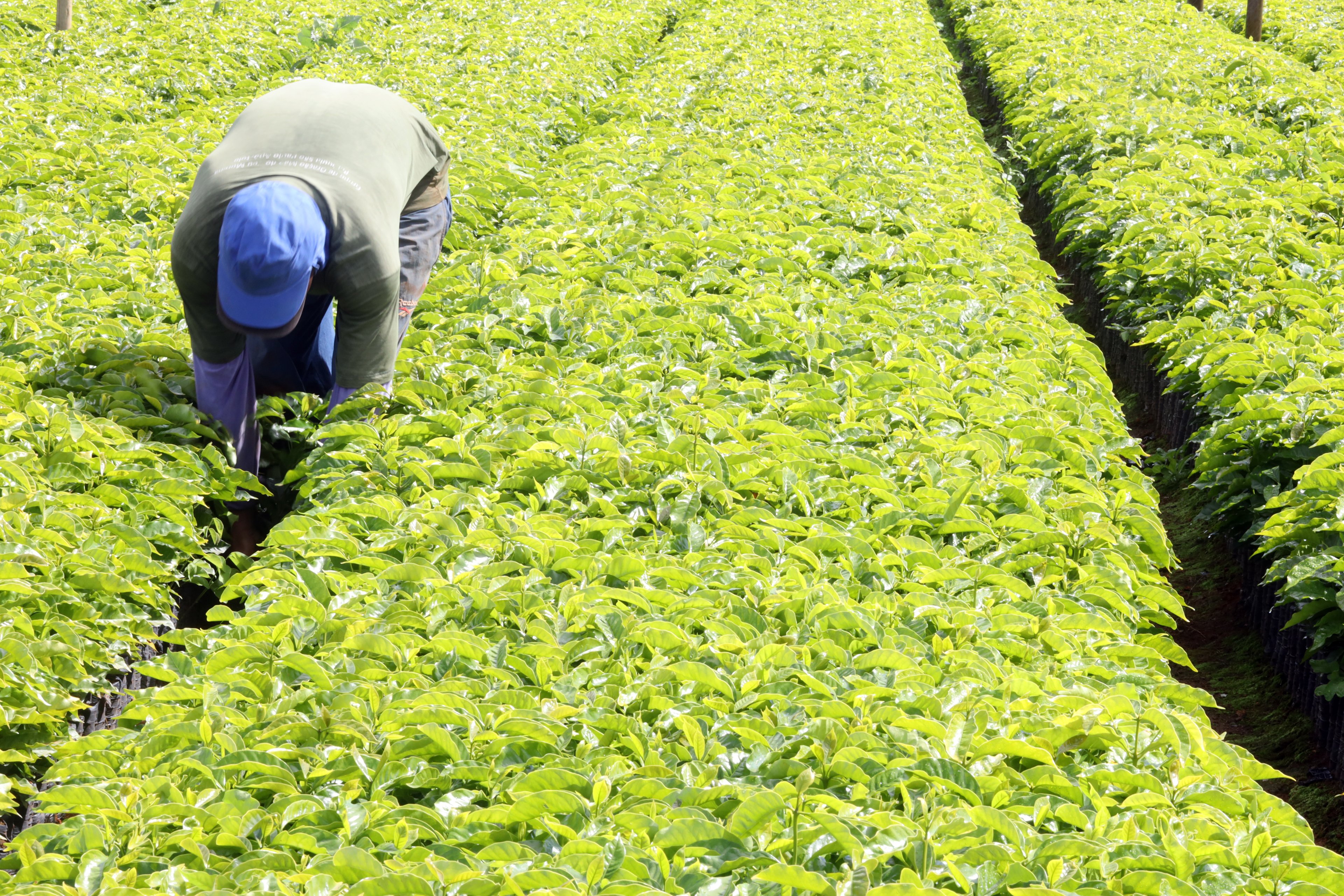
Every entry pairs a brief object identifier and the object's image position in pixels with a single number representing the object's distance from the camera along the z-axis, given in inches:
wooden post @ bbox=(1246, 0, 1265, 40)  1041.5
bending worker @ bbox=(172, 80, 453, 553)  284.2
